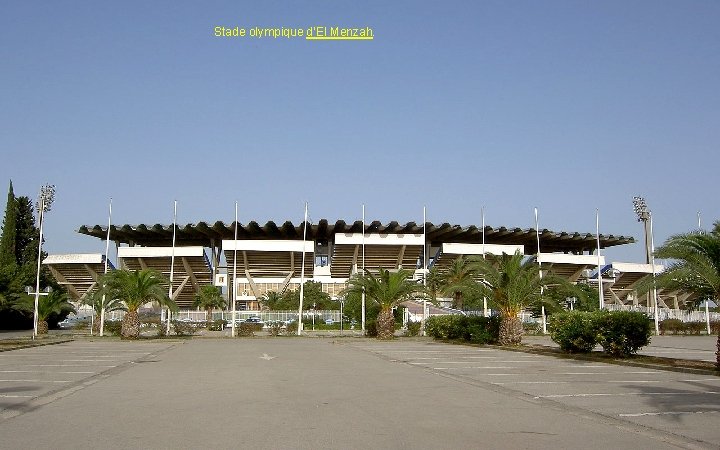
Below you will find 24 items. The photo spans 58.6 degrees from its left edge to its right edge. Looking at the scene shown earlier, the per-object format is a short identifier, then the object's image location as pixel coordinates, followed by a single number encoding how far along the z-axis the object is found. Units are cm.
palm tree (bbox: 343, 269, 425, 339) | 3684
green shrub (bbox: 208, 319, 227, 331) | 5378
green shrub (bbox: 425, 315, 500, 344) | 3048
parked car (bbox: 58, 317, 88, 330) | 6509
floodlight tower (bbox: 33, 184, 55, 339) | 3671
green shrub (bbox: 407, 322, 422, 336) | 4256
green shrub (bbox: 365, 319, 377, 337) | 4028
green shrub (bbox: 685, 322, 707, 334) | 4706
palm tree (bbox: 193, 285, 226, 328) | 6862
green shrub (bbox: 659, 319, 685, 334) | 4650
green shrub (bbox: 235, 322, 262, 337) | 4438
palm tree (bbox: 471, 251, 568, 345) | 2814
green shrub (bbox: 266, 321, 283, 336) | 4472
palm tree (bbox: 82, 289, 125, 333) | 3816
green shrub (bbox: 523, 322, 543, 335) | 4688
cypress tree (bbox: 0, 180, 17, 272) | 6175
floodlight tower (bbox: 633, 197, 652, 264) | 6107
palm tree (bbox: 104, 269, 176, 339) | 3688
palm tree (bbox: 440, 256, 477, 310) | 5604
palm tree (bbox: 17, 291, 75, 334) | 4106
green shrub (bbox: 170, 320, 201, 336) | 4325
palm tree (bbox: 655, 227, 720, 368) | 1722
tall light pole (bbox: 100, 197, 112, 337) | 4144
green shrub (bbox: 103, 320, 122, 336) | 4222
